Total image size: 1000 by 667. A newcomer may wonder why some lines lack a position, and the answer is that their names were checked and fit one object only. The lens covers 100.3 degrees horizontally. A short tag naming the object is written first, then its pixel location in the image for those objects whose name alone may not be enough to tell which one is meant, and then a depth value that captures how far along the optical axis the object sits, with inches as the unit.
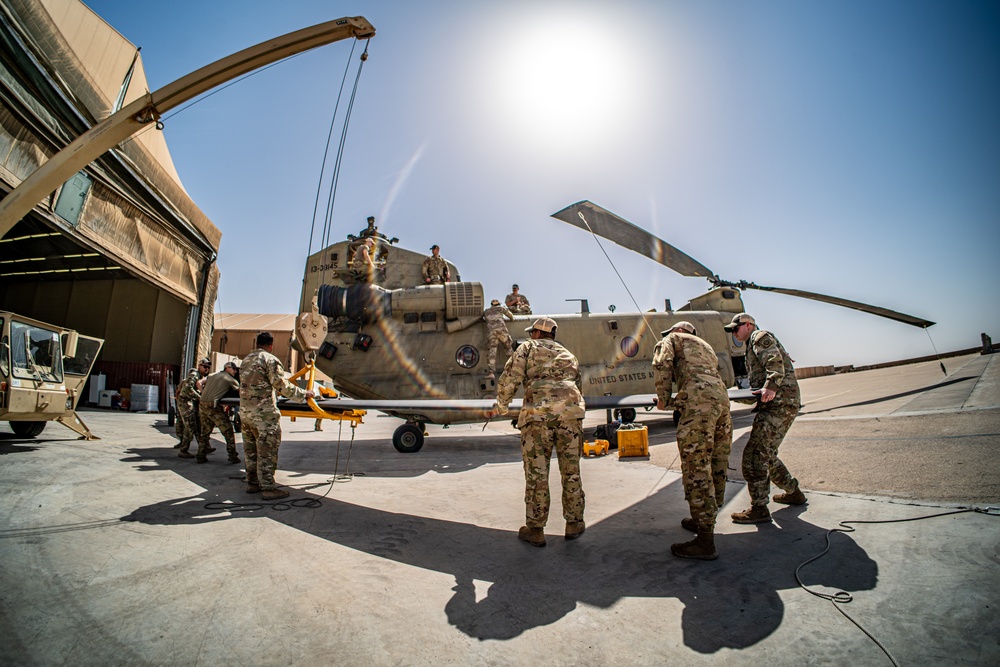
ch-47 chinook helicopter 346.0
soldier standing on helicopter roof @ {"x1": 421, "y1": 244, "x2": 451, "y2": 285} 408.2
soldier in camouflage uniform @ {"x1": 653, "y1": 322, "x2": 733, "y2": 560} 113.5
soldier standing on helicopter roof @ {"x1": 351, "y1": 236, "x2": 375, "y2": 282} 390.0
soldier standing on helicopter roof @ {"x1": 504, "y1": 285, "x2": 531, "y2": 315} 436.8
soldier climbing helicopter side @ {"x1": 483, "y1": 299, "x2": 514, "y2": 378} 352.8
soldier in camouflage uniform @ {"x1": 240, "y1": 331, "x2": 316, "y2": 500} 184.2
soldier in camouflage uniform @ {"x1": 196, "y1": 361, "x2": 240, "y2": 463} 250.4
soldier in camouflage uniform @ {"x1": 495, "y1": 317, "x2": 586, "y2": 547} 126.4
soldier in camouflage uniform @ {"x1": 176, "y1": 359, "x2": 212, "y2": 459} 277.0
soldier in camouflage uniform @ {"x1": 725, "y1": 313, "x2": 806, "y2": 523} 138.6
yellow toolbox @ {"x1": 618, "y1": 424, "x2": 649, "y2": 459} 267.0
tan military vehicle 253.1
